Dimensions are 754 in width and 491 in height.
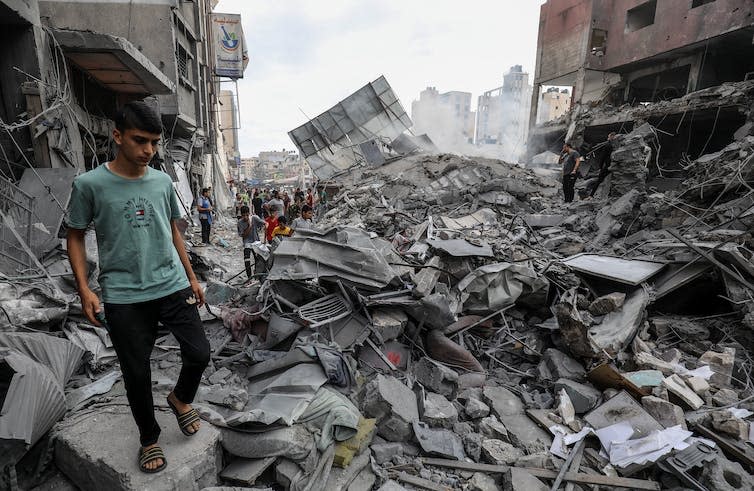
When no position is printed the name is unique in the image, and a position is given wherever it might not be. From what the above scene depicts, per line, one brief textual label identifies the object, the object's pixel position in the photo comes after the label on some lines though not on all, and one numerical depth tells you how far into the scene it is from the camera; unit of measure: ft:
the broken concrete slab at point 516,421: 9.56
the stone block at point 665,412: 9.26
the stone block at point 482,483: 8.12
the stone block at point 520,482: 8.05
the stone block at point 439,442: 8.89
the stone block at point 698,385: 10.28
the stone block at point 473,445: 9.03
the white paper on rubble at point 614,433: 9.14
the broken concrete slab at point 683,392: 9.78
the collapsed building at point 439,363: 7.18
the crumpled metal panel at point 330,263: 12.94
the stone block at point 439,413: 9.75
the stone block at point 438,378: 11.18
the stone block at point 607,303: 13.33
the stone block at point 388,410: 9.11
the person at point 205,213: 31.65
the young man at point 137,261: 5.52
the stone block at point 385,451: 8.56
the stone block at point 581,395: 10.62
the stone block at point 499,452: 8.82
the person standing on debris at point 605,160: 27.63
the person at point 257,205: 43.32
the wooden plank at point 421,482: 8.08
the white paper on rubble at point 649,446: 8.41
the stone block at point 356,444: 7.94
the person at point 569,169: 30.04
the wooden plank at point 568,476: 8.10
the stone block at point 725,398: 9.98
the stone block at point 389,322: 12.07
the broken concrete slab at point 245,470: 6.82
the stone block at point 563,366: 11.90
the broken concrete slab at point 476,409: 10.37
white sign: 60.29
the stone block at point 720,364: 10.90
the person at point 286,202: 45.11
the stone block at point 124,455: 6.06
